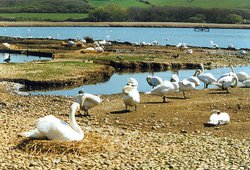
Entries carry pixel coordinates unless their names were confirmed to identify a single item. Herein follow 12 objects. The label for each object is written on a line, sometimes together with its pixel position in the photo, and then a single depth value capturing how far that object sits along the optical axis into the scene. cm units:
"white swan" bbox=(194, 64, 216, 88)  3111
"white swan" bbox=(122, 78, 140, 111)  2153
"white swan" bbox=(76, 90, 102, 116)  2057
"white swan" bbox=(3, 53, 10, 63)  4574
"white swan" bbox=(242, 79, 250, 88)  3052
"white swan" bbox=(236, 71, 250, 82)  3227
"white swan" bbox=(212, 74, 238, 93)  2814
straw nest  1443
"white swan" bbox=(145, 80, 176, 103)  2417
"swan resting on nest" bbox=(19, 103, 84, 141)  1480
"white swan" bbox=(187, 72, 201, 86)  2953
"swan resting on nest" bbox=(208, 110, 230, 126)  1952
